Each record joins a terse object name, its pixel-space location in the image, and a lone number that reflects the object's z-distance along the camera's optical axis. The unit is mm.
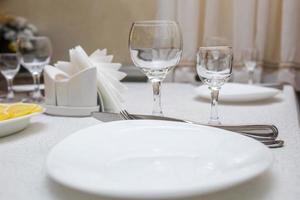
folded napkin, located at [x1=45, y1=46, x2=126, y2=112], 774
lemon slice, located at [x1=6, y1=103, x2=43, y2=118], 659
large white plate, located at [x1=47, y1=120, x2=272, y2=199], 347
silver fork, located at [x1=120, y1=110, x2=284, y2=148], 561
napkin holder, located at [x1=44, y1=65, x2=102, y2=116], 771
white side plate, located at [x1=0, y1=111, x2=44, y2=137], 601
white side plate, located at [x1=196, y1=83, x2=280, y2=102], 916
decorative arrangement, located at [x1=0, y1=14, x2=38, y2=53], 1794
